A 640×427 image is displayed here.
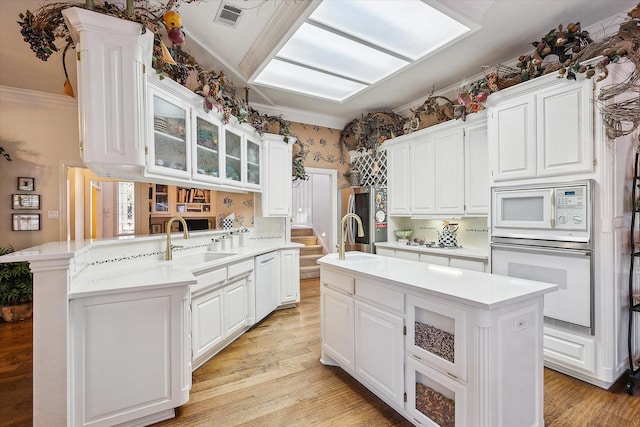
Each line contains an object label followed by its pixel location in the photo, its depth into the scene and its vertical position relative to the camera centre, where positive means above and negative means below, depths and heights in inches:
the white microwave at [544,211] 87.2 +0.2
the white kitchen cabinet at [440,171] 129.0 +21.2
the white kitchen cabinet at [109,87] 69.1 +31.5
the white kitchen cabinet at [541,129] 87.4 +27.5
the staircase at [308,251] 223.9 -31.9
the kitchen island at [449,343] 52.7 -27.4
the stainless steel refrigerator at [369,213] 176.4 -0.1
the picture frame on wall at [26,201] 157.0 +7.5
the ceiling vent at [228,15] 94.2 +66.9
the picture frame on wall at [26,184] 157.8 +17.0
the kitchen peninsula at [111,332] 60.2 -27.4
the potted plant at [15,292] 143.3 -38.2
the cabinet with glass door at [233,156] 129.7 +26.8
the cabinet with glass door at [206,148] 109.1 +26.3
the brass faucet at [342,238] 89.9 -8.0
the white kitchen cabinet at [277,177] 161.5 +20.5
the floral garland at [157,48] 68.8 +47.9
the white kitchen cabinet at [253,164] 147.2 +26.1
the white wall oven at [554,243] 86.8 -10.2
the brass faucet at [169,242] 95.3 -9.7
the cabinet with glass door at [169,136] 88.4 +25.6
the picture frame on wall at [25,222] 157.2 -4.0
